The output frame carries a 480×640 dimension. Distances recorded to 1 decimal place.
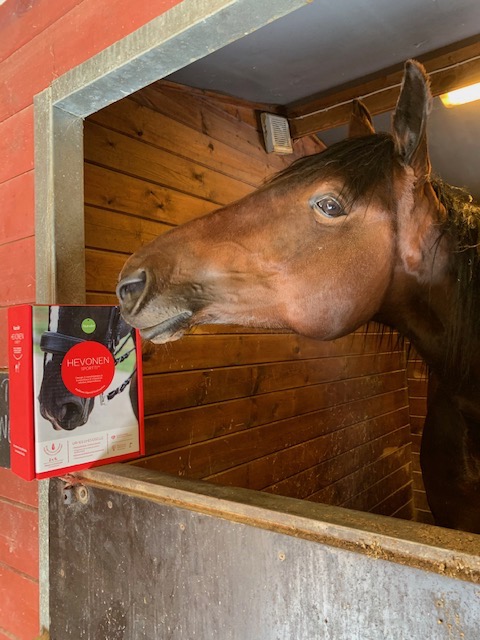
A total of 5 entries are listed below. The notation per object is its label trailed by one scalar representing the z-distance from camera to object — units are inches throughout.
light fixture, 84.6
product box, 39.7
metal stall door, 23.0
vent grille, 99.5
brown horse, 42.6
